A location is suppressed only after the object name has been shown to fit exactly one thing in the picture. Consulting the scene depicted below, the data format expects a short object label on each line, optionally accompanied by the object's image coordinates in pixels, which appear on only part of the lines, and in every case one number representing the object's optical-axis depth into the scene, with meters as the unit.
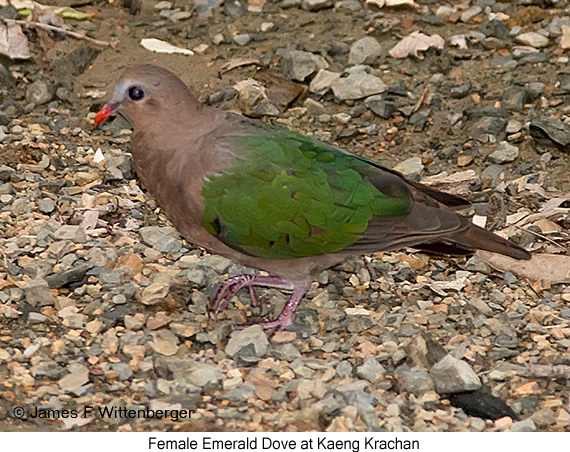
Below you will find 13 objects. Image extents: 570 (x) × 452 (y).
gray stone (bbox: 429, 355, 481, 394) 8.45
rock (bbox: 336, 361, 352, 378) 8.67
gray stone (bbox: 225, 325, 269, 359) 9.00
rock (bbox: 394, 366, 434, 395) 8.52
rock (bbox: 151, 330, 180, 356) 8.94
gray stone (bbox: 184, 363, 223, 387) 8.52
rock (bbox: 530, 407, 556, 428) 8.16
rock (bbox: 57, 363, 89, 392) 8.39
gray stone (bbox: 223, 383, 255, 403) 8.37
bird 9.01
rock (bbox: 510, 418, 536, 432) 8.05
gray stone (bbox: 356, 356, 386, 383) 8.67
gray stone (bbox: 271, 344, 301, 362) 9.01
